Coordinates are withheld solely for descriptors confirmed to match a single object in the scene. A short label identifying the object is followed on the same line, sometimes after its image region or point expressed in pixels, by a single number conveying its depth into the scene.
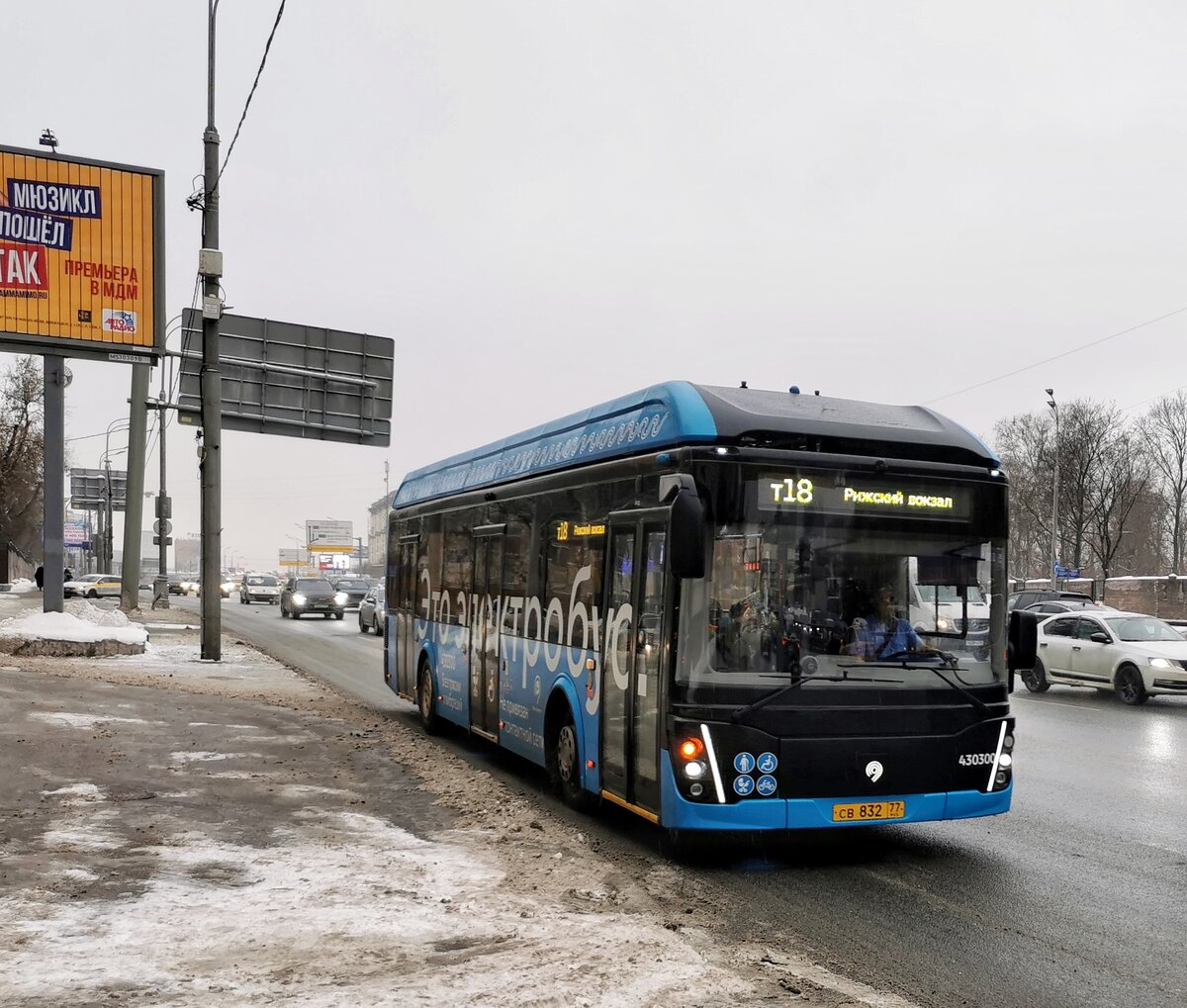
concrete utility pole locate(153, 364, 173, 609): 45.94
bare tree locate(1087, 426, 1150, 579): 73.50
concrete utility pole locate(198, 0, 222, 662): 21.70
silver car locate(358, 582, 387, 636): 36.44
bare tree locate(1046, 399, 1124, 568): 73.31
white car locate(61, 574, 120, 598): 60.19
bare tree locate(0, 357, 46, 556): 65.62
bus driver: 7.53
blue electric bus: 7.28
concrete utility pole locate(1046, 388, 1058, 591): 53.67
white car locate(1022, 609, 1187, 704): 19.00
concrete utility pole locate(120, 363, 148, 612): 36.06
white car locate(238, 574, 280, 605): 66.81
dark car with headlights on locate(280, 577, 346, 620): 45.75
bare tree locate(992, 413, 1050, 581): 80.00
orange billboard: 21.97
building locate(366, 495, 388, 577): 171.88
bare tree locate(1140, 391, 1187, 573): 80.88
